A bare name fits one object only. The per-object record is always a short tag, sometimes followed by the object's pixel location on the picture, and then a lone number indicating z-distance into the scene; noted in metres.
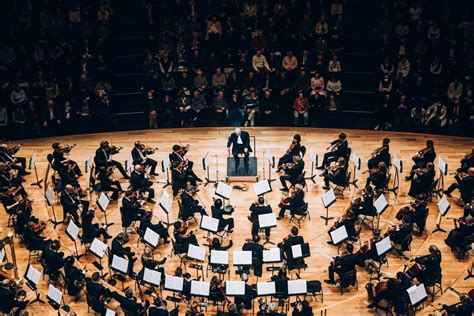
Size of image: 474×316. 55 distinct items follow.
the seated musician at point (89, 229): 16.61
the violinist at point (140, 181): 18.30
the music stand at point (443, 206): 15.99
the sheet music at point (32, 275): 14.23
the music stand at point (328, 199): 16.53
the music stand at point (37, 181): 19.61
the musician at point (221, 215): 16.54
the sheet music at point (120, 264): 14.59
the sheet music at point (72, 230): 15.39
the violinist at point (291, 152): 19.16
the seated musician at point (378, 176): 18.17
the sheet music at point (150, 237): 15.22
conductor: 19.44
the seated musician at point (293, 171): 18.59
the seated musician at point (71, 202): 17.27
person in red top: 21.84
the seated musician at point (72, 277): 15.23
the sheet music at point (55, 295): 13.88
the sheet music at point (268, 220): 15.52
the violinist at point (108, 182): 18.59
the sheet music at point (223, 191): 16.77
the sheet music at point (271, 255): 14.75
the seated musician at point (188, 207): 17.36
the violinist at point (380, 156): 18.88
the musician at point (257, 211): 16.73
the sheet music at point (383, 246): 14.96
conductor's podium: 19.52
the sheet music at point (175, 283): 14.14
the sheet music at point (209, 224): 15.55
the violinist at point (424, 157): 18.69
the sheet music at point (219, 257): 14.73
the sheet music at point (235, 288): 14.22
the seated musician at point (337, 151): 19.30
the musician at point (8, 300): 14.42
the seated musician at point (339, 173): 18.44
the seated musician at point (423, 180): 18.06
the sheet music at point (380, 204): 16.20
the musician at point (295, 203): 17.36
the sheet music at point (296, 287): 14.12
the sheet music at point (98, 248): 14.98
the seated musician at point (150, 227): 16.25
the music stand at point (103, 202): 16.44
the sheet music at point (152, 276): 14.34
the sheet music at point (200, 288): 14.18
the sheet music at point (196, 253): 14.70
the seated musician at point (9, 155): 18.94
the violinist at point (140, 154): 19.28
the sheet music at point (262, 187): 16.72
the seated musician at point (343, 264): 15.41
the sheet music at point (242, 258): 14.65
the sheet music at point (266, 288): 14.10
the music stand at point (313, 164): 18.45
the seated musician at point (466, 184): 17.54
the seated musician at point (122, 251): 15.43
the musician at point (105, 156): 19.03
